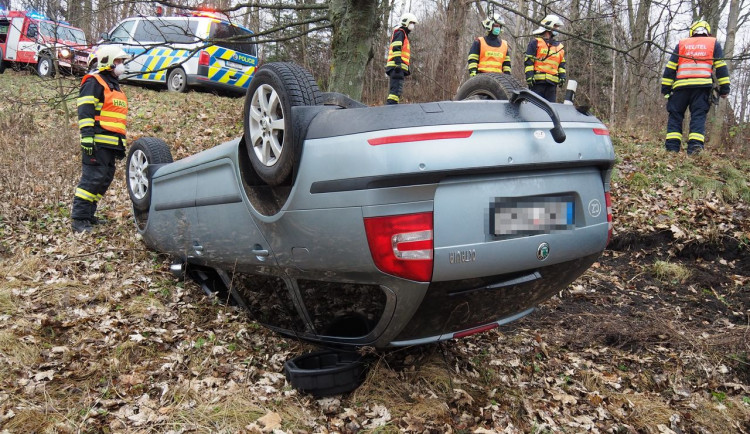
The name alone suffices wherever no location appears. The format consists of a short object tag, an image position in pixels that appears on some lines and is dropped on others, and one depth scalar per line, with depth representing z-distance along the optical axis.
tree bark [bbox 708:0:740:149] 9.48
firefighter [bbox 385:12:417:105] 9.52
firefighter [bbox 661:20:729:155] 7.64
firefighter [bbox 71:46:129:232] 5.35
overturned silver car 2.19
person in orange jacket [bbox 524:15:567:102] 8.13
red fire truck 13.85
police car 11.33
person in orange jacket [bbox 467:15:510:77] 8.41
